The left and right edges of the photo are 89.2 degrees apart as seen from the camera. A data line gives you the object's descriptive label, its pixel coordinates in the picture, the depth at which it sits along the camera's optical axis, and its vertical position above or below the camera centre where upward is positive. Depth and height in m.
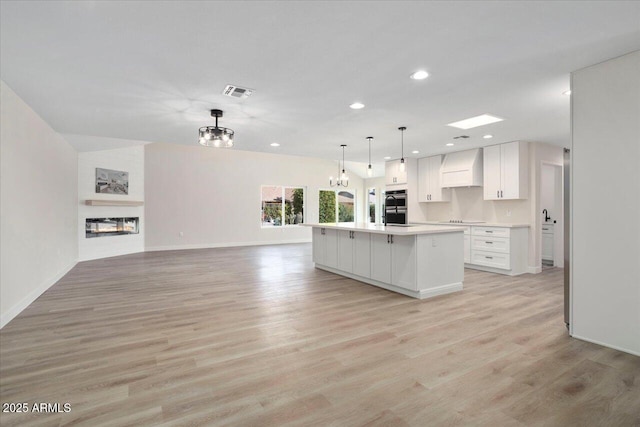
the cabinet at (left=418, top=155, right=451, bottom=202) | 7.49 +0.70
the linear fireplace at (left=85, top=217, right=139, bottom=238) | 7.64 -0.35
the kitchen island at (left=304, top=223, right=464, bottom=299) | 4.25 -0.67
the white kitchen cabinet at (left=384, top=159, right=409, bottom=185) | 8.07 +0.94
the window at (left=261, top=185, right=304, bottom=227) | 11.02 +0.23
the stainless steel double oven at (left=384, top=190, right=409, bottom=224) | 8.05 +0.11
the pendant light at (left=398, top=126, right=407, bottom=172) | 4.92 +1.30
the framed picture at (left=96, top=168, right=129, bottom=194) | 7.80 +0.78
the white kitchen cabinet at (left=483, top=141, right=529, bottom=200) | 5.98 +0.76
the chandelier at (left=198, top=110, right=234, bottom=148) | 4.22 +1.01
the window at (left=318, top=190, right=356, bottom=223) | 12.19 +0.24
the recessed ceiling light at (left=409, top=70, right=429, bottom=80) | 3.04 +1.30
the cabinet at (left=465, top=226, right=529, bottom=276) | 5.78 -0.71
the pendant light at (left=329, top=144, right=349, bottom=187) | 6.04 +0.59
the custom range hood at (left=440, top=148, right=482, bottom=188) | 6.70 +0.90
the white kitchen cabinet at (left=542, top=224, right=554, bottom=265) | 6.94 -0.68
